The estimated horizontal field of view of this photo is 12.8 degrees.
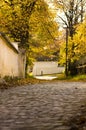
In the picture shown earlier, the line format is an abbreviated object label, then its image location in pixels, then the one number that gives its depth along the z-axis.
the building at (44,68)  85.94
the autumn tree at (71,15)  42.68
